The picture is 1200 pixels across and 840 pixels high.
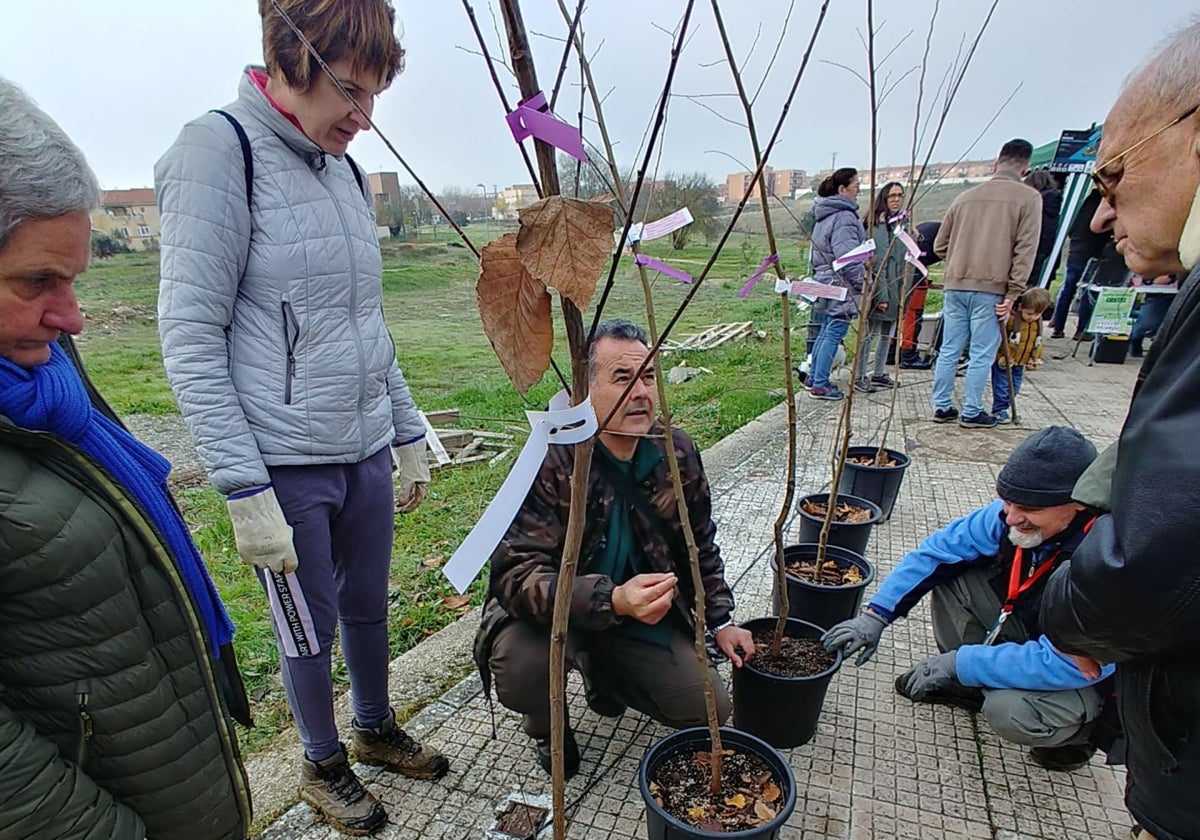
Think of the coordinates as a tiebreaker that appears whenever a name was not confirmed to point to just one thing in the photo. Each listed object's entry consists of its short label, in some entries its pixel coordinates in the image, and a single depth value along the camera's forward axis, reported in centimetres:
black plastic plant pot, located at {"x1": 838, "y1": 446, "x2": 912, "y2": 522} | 373
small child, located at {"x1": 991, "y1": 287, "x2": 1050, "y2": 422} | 563
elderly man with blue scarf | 94
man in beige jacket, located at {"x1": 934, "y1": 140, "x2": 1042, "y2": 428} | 489
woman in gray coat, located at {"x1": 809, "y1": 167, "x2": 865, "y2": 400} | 557
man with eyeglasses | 95
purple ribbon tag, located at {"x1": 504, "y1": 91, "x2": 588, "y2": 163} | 75
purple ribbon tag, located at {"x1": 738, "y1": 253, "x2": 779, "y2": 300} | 191
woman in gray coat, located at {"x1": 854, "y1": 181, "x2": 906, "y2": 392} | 609
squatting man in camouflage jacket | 192
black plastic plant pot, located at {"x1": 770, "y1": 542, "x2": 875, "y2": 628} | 260
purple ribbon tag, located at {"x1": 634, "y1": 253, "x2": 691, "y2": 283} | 138
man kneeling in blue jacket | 197
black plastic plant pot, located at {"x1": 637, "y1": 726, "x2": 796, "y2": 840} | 144
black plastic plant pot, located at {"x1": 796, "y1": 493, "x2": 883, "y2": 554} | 309
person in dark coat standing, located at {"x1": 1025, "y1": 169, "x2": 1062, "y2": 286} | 761
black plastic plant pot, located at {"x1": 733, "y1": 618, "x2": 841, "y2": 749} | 204
